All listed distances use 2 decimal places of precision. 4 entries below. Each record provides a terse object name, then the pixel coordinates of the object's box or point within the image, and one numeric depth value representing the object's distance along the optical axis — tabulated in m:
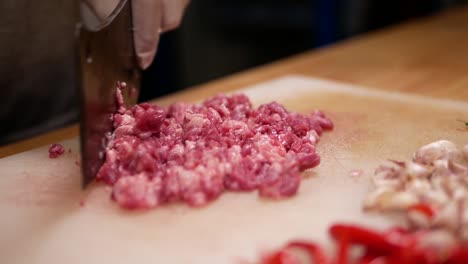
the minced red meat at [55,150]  0.37
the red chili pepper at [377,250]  0.26
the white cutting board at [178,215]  0.28
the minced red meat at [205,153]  0.31
